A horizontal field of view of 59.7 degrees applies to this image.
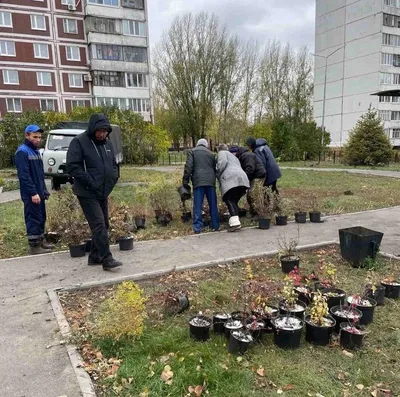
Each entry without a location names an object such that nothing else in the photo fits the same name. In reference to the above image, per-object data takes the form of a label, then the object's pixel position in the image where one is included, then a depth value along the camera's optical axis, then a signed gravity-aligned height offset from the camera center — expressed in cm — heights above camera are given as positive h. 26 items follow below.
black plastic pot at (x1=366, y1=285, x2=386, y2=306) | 372 -164
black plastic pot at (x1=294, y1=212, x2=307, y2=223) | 757 -162
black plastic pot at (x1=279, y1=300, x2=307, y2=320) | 331 -161
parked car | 1357 -17
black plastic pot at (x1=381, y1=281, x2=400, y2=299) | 393 -170
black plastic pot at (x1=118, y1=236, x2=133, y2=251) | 584 -160
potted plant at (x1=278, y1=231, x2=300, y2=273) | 473 -160
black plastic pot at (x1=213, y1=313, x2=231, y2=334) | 321 -163
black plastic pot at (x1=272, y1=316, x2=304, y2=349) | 298 -167
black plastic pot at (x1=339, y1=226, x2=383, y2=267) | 474 -143
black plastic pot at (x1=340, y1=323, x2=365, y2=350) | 298 -170
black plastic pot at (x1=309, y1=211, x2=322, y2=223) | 761 -164
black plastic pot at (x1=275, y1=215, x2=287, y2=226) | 738 -164
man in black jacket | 456 -34
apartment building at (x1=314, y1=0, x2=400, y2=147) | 4738 +1126
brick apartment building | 3444 +969
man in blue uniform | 549 -61
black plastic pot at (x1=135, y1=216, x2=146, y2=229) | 725 -157
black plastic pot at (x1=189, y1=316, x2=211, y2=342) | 312 -166
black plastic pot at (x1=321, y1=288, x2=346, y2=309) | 359 -162
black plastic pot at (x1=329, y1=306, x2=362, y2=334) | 322 -163
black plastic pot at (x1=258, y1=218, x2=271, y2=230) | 706 -162
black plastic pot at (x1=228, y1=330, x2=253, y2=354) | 293 -167
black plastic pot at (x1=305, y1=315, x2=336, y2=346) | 303 -167
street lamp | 2872 +36
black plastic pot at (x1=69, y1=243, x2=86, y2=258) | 550 -160
